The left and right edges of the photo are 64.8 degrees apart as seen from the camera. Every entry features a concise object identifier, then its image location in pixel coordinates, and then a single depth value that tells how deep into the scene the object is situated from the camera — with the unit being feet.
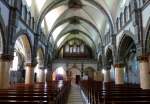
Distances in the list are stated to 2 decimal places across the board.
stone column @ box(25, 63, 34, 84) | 40.02
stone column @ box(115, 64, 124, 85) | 40.82
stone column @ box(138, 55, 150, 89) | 27.16
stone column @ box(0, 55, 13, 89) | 26.74
